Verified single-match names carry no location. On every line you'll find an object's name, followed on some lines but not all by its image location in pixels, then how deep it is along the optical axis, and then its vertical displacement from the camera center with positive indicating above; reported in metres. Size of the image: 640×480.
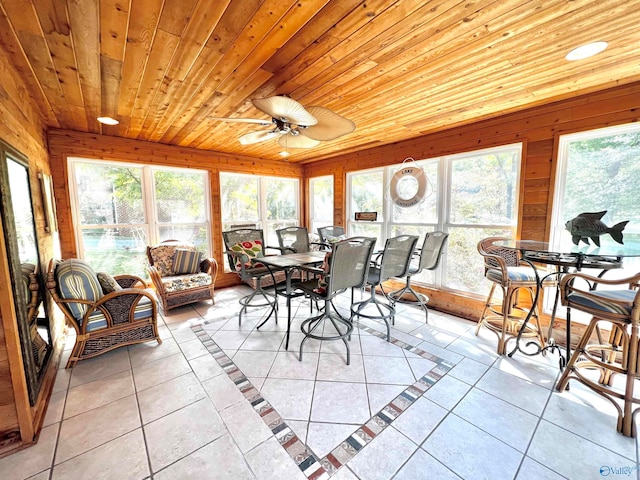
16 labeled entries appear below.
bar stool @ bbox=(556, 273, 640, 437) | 1.48 -0.71
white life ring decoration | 3.60 +0.40
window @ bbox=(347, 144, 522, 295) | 3.06 +0.05
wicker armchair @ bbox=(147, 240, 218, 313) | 3.38 -0.83
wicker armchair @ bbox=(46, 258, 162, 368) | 2.12 -0.84
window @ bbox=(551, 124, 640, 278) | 2.30 +0.28
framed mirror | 1.52 -0.33
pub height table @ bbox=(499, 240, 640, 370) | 1.66 -0.32
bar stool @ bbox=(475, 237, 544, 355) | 2.30 -0.65
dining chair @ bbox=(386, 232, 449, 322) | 2.95 -0.51
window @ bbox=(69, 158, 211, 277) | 3.48 +0.08
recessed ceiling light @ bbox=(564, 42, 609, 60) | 1.62 +1.03
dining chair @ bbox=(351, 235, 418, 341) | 2.61 -0.52
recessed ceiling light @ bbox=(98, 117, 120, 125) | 2.80 +1.04
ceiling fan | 1.77 +0.72
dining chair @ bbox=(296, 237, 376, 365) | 2.13 -0.51
